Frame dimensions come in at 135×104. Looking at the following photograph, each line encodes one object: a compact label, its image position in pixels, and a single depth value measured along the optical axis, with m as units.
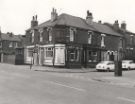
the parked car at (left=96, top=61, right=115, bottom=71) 32.84
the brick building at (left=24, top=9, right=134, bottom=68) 36.19
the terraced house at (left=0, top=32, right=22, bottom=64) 67.69
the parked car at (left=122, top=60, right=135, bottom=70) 38.38
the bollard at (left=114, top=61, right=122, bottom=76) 22.88
